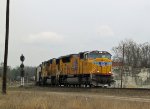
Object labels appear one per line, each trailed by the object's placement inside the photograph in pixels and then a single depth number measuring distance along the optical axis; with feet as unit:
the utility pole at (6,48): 103.50
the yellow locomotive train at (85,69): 139.74
